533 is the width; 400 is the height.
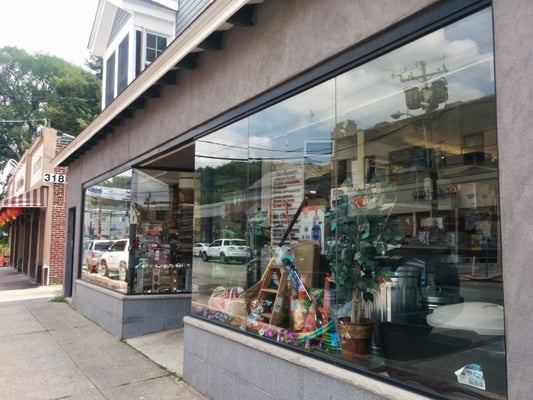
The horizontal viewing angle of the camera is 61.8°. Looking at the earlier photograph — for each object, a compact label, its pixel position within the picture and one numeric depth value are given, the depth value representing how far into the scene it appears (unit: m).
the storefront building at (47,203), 16.09
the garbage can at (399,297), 3.80
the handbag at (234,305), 5.11
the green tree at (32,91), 35.72
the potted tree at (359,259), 3.65
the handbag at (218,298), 5.44
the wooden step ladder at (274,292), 4.62
